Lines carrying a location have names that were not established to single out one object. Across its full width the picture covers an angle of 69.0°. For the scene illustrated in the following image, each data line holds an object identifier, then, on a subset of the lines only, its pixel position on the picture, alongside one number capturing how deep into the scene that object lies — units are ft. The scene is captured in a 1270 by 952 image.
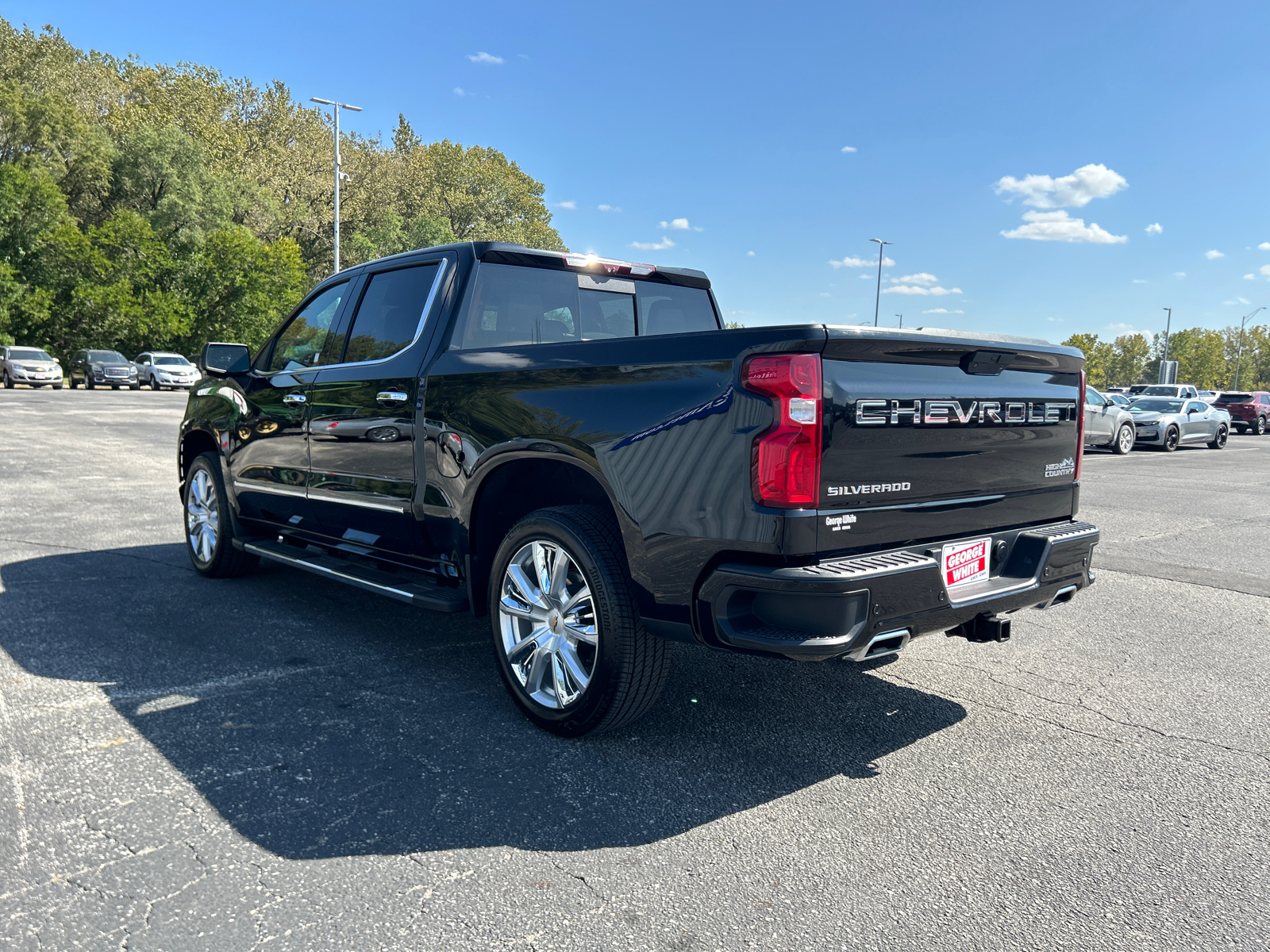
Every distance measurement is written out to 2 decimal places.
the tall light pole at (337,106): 111.49
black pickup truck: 9.53
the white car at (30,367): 118.32
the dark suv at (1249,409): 116.88
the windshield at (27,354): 120.06
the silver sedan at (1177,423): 76.54
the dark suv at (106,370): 128.98
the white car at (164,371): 134.62
